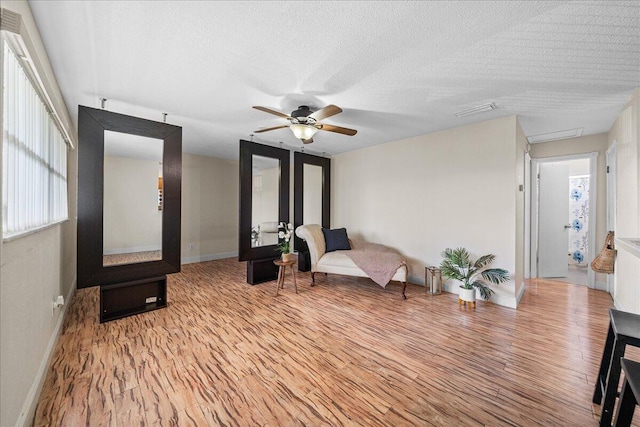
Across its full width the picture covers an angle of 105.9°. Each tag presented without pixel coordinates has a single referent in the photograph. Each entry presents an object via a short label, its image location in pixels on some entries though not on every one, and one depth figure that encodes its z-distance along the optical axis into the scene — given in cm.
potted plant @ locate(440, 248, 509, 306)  318
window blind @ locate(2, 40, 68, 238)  130
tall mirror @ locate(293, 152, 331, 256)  545
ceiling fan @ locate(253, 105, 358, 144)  259
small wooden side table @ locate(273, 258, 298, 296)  377
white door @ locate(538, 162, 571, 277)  454
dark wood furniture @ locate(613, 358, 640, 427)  97
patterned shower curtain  570
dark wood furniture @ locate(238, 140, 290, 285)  397
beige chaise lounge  360
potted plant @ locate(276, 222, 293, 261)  387
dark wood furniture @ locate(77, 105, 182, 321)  256
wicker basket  327
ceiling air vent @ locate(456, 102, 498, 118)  290
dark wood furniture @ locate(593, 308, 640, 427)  126
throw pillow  444
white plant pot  317
